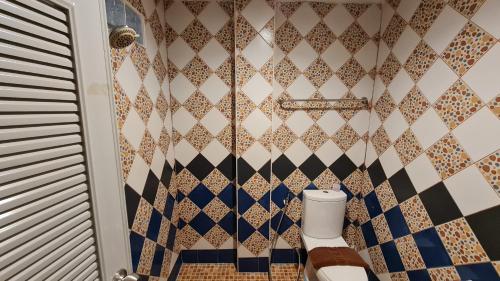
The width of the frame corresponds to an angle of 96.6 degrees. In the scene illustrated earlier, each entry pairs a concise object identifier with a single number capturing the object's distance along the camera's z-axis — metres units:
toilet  1.70
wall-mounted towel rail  1.71
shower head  0.84
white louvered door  0.42
